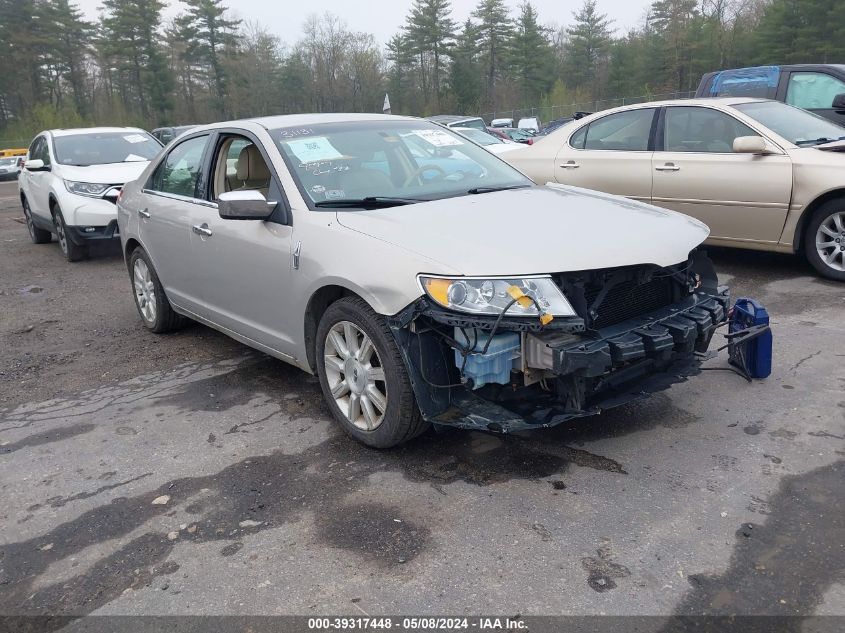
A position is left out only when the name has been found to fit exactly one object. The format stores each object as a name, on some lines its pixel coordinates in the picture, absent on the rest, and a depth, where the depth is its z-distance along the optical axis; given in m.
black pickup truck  8.84
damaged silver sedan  3.24
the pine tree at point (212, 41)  59.47
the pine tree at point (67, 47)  53.97
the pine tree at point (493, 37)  68.69
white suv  9.71
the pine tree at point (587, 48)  69.81
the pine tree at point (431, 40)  67.94
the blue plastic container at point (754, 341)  4.25
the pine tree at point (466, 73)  68.19
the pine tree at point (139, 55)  57.09
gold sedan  6.39
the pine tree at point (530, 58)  68.81
